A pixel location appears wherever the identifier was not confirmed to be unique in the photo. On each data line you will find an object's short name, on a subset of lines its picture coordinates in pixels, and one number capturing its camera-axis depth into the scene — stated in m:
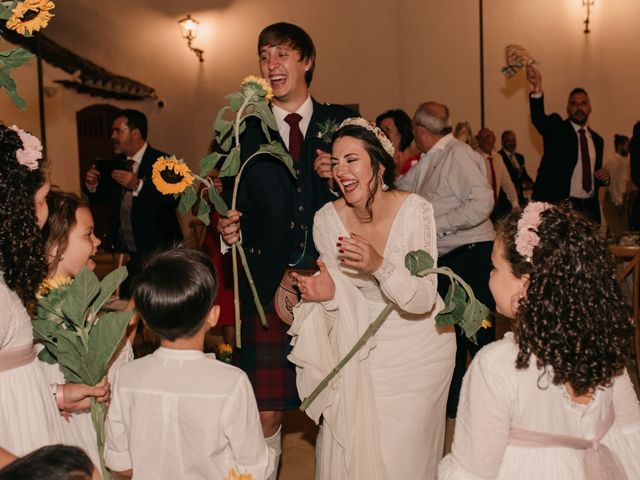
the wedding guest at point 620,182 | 10.45
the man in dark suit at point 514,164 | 9.37
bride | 2.72
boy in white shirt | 1.81
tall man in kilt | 3.04
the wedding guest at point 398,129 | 5.50
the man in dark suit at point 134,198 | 5.07
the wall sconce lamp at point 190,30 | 12.19
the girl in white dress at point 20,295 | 1.88
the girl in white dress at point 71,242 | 2.42
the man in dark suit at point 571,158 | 6.81
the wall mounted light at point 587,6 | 11.05
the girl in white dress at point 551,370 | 1.71
